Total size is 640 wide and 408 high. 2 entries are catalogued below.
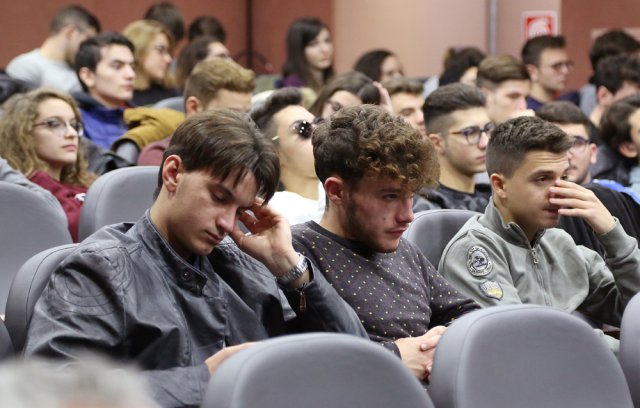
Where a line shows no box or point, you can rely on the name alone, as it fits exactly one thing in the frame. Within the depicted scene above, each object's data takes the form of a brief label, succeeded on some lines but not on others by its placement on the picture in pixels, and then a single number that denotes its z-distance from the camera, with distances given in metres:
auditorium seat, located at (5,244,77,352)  3.51
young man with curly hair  3.83
